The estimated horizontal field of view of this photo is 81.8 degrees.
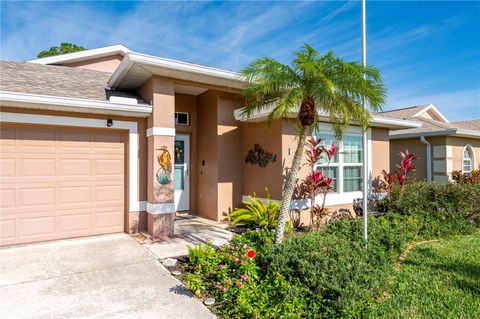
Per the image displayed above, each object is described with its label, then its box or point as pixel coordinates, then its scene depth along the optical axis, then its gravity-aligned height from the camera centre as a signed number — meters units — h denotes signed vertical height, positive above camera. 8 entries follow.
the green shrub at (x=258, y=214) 6.80 -1.32
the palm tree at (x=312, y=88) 4.41 +1.22
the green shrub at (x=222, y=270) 3.73 -1.61
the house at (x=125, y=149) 5.80 +0.31
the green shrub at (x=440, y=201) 7.36 -1.09
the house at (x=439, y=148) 11.29 +0.59
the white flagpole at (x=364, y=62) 5.02 +1.78
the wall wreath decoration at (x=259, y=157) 7.28 +0.13
